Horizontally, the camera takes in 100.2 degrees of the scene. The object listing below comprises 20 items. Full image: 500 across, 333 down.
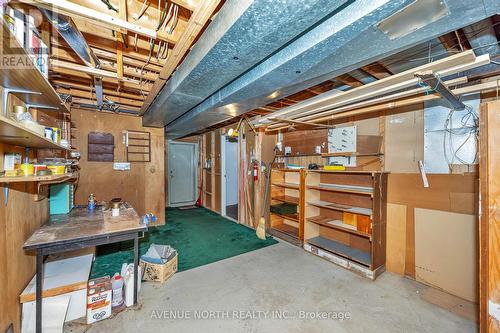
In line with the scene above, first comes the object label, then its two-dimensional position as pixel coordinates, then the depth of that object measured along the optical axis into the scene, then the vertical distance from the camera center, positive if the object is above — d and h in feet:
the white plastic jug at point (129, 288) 6.64 -3.89
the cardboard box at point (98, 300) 5.91 -3.87
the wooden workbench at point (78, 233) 5.20 -1.93
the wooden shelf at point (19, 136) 3.38 +0.63
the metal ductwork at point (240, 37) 3.50 +2.64
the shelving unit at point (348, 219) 8.61 -2.59
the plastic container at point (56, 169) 6.05 -0.08
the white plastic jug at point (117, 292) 6.43 -3.91
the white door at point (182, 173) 21.52 -0.75
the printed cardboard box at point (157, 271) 7.96 -4.05
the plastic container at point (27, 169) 4.86 -0.07
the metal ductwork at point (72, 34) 4.22 +3.04
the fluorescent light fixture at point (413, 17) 3.33 +2.55
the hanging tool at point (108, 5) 4.30 +3.38
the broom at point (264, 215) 12.86 -3.27
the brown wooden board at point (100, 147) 12.46 +1.17
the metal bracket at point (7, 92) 4.42 +1.67
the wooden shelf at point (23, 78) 3.05 +1.77
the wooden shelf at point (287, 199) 13.11 -2.14
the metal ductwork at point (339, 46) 3.44 +2.54
